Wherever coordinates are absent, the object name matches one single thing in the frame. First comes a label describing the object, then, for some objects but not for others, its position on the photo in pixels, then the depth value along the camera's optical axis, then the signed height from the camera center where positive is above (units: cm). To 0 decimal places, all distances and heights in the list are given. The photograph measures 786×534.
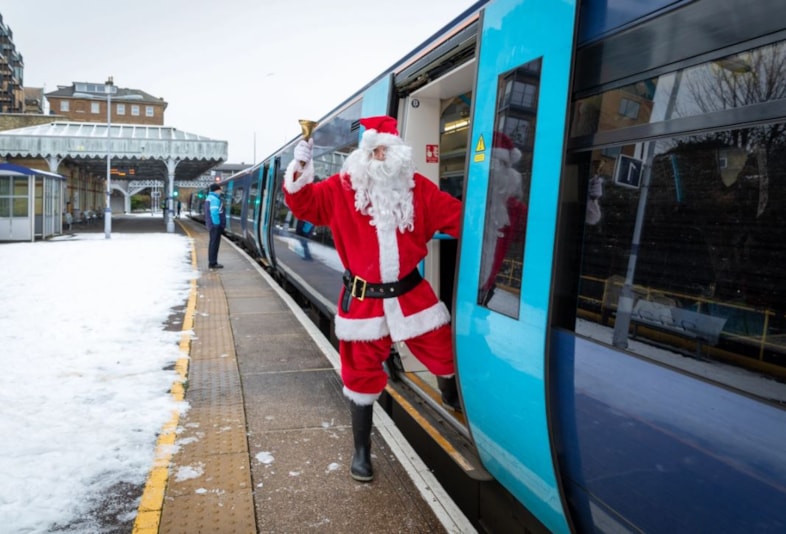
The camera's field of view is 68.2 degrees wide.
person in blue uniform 1205 -38
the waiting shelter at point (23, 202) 1784 -47
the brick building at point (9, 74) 5475 +1114
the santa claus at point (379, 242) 310 -16
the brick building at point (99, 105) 7569 +1160
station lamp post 2209 -82
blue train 140 -12
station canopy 2580 +224
